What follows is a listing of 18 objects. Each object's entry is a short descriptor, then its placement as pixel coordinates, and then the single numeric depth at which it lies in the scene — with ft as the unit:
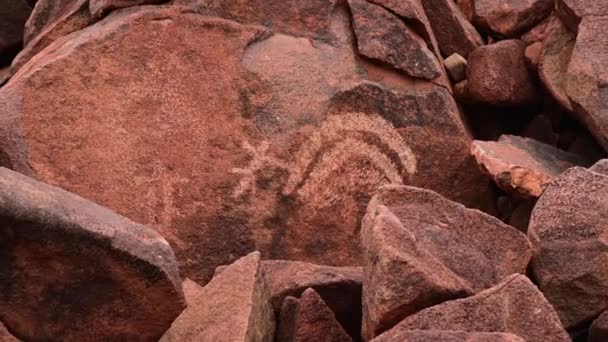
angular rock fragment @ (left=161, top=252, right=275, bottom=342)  13.71
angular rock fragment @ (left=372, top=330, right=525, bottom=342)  11.68
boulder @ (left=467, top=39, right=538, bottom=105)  19.53
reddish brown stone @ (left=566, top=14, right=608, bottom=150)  18.02
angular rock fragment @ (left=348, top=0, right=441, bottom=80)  19.08
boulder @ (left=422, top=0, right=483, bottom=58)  20.77
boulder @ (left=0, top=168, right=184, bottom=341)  12.68
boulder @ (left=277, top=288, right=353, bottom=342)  13.85
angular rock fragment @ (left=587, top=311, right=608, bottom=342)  13.48
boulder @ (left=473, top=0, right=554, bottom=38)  20.25
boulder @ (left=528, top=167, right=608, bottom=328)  14.46
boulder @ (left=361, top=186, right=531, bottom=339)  13.32
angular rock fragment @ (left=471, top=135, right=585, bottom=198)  17.40
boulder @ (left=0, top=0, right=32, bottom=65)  24.09
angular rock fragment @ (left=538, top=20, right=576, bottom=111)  19.04
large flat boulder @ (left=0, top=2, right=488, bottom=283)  17.76
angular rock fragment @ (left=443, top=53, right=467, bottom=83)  20.20
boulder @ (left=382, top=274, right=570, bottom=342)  12.74
